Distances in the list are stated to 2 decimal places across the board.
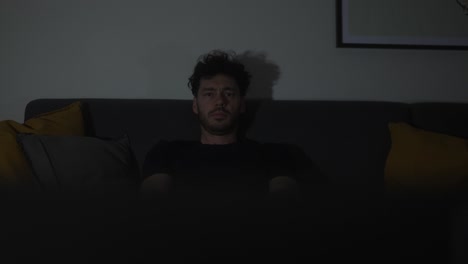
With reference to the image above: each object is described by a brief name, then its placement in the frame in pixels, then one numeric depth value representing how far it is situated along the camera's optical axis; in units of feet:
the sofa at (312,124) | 9.47
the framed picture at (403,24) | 10.11
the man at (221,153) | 9.20
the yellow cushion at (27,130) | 8.66
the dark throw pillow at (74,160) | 8.85
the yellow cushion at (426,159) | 8.92
